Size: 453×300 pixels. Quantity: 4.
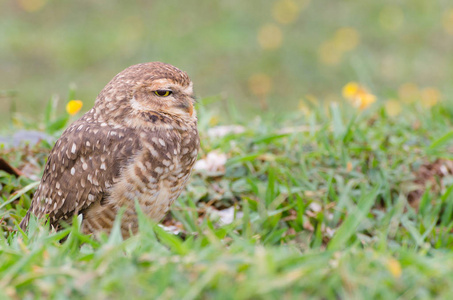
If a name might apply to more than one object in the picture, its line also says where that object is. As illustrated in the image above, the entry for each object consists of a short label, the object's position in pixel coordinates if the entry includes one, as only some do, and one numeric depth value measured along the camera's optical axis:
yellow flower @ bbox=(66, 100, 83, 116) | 7.74
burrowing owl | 6.05
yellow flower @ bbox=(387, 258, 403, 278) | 3.96
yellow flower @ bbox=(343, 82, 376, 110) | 8.86
